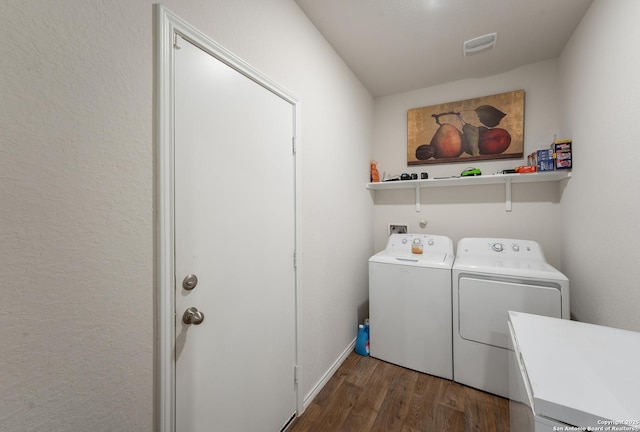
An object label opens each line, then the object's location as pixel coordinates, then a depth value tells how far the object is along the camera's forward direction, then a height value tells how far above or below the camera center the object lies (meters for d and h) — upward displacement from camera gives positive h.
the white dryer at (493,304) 1.67 -0.62
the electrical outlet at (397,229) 2.79 -0.14
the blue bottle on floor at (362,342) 2.33 -1.17
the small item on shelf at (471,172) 2.35 +0.41
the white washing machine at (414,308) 2.00 -0.77
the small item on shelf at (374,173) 2.82 +0.49
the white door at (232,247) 0.98 -0.14
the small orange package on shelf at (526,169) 2.09 +0.39
